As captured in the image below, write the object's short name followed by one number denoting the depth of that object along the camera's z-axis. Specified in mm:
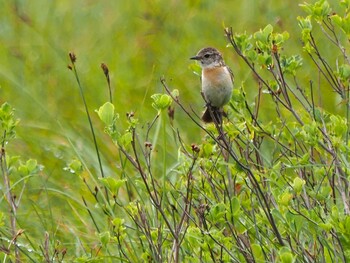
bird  9031
